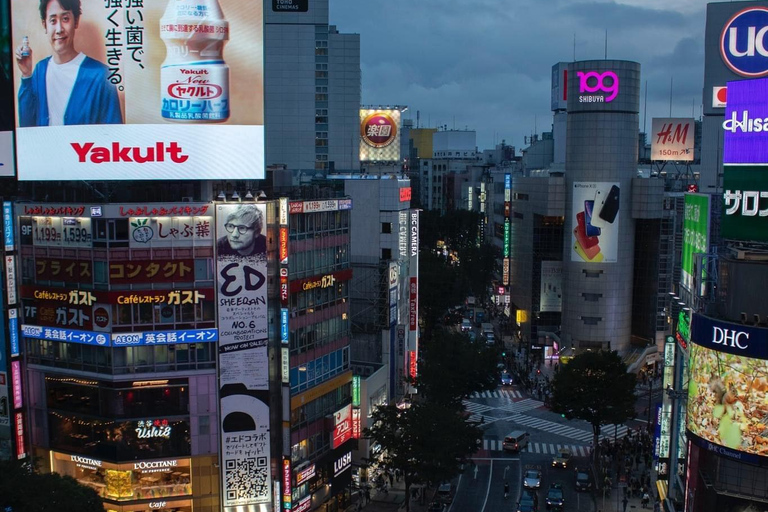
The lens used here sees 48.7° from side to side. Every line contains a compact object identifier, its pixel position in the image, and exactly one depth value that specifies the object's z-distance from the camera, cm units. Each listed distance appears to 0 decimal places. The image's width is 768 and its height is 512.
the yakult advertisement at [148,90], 5016
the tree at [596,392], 6588
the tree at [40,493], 3734
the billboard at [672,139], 9819
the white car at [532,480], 6009
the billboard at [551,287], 10019
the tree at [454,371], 7200
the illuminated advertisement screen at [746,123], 4206
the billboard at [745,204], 4231
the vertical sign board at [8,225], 4866
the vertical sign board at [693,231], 4904
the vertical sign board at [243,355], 4891
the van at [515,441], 6925
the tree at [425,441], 5462
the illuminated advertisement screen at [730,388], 4041
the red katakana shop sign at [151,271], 4738
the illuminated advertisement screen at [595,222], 9219
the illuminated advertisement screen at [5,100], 5419
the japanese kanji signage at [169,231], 4769
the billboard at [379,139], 8888
